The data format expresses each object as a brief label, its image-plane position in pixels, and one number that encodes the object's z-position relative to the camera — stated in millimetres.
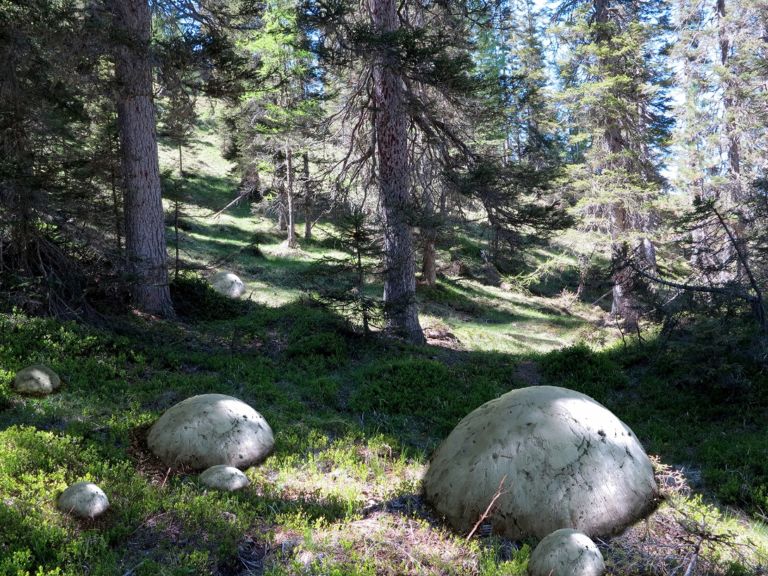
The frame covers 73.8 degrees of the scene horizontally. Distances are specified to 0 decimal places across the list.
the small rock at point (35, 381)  6340
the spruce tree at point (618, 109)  16141
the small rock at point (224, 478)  5000
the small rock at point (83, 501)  4137
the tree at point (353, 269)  9594
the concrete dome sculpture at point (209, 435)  5516
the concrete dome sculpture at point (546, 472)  4457
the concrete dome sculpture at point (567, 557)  3770
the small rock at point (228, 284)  17219
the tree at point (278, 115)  20641
